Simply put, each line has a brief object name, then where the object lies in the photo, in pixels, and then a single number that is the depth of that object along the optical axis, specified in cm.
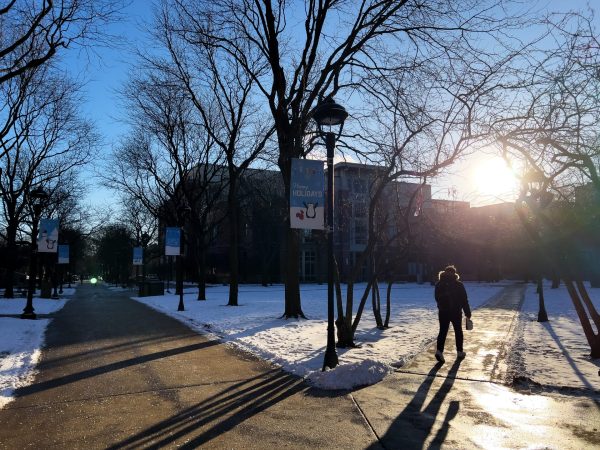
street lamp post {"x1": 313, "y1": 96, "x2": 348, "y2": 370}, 805
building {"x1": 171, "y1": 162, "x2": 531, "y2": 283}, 4897
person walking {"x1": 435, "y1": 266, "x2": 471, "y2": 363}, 906
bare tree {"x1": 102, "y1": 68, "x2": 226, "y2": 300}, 2716
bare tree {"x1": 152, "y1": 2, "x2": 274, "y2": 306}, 2059
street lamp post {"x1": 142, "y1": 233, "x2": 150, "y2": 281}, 4138
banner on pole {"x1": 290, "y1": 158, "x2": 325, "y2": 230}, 822
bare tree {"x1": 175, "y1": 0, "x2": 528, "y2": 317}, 1384
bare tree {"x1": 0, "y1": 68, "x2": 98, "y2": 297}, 2025
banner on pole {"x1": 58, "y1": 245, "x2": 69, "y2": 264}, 3372
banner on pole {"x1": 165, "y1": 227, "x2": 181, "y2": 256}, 2353
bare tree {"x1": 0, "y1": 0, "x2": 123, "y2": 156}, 1142
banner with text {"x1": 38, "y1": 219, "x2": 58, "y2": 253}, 1772
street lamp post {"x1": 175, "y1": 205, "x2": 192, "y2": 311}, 2140
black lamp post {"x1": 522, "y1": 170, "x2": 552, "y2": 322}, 965
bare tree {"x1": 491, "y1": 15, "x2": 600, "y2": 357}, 855
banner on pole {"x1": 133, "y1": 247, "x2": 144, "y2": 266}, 3484
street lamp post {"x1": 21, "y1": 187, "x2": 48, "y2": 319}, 1735
